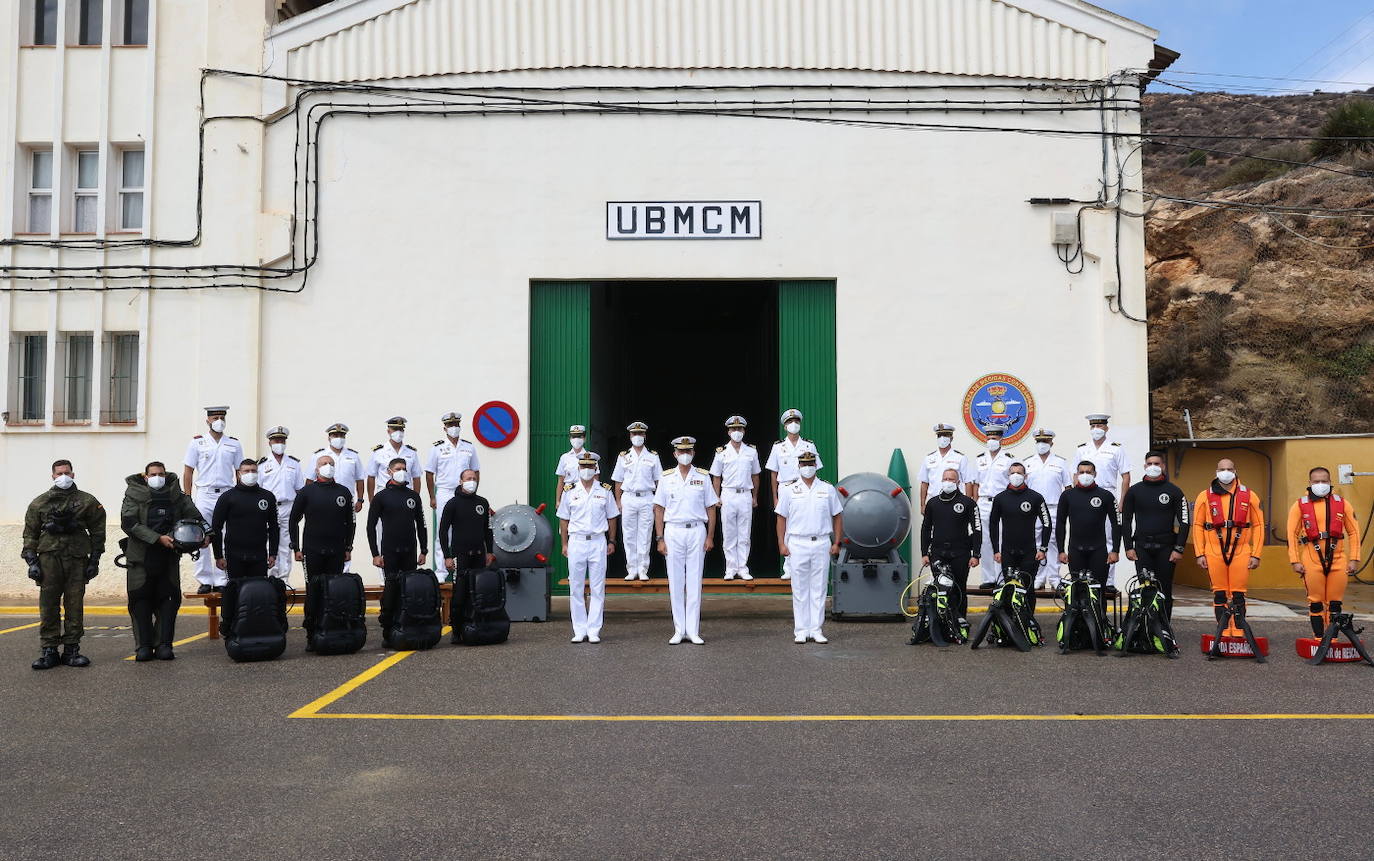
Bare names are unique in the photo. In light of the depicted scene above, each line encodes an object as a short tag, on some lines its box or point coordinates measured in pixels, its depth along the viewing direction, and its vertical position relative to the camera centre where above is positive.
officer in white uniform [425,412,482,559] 15.67 +0.37
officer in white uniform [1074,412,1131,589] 15.32 +0.44
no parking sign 16.48 +0.93
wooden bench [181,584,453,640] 12.55 -1.12
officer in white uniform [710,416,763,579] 15.89 -0.06
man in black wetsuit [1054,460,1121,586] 11.92 -0.39
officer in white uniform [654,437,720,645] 12.30 -0.40
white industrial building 16.50 +3.81
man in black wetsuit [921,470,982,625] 12.23 -0.39
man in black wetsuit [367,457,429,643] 11.96 -0.35
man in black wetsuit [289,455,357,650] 11.80 -0.30
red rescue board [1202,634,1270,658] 10.97 -1.42
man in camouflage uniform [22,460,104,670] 10.72 -0.56
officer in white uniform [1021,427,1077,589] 15.66 +0.20
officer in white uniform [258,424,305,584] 15.05 +0.23
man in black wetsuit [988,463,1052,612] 12.15 -0.37
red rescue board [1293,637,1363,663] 10.63 -1.42
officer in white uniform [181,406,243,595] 14.61 +0.28
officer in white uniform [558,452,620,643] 12.34 -0.37
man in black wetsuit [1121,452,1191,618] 11.62 -0.33
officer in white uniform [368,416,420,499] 15.14 +0.47
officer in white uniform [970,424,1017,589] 15.81 +0.23
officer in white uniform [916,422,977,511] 15.75 +0.39
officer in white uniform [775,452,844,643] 12.25 -0.53
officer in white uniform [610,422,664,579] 16.11 -0.07
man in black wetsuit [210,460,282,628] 11.53 -0.33
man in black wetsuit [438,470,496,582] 12.38 -0.39
